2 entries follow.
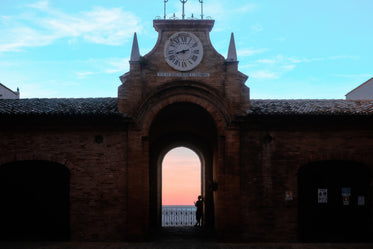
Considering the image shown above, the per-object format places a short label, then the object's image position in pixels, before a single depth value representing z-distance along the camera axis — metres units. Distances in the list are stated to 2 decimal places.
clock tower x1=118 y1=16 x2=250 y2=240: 15.51
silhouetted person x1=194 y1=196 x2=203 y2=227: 21.86
